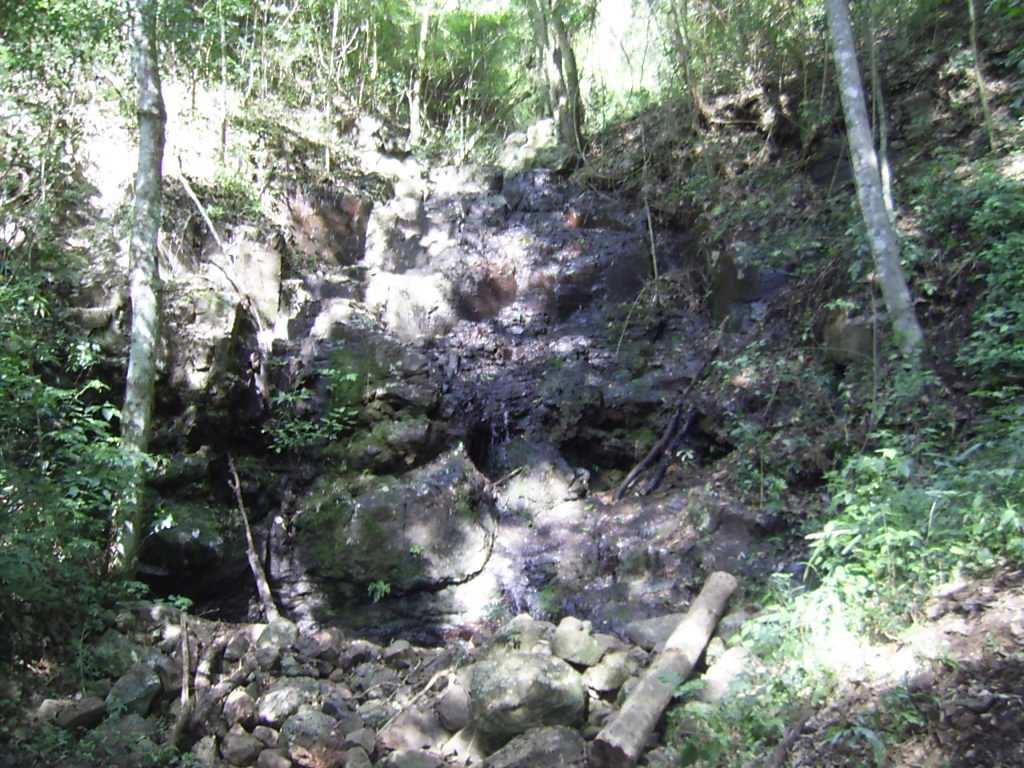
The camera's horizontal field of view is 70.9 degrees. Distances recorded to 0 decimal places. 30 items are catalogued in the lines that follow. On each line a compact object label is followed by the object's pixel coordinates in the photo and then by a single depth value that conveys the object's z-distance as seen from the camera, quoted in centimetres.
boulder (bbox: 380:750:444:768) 491
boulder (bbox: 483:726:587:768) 448
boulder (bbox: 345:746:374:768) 495
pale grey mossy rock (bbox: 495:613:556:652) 582
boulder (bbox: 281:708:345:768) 505
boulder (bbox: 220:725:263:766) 514
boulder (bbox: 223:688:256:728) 550
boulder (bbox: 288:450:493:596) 852
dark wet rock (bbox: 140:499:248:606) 785
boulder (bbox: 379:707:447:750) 530
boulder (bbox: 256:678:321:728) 550
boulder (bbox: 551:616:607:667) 543
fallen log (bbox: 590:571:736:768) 436
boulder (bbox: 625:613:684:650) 583
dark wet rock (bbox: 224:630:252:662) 624
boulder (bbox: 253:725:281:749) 529
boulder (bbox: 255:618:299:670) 621
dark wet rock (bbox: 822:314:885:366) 804
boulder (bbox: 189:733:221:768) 505
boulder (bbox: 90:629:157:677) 553
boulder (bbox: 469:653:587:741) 482
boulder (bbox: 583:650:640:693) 520
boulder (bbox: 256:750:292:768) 502
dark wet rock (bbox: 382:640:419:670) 670
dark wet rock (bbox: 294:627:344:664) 653
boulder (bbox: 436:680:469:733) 534
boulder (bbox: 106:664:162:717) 524
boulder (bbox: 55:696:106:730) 486
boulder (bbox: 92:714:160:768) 468
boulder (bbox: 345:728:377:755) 519
